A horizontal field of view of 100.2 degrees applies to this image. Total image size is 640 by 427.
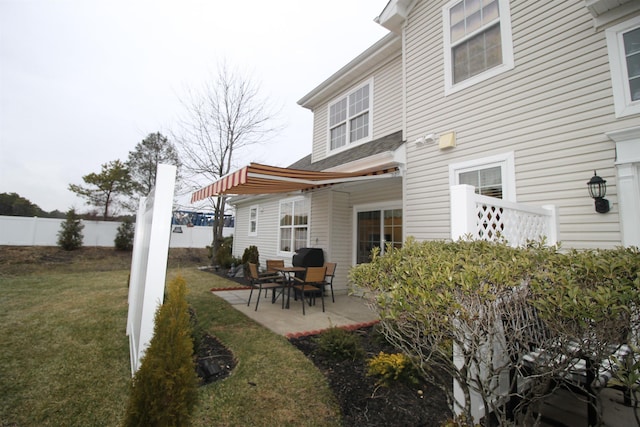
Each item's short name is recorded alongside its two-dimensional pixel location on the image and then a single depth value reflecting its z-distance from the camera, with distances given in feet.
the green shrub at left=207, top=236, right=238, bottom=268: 43.14
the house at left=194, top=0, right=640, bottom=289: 11.25
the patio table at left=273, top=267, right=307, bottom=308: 20.41
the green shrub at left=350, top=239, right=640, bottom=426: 4.83
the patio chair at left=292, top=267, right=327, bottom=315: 19.84
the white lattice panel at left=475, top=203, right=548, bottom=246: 9.34
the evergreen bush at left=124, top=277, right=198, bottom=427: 5.40
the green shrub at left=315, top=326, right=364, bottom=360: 11.93
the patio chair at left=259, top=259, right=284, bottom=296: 24.50
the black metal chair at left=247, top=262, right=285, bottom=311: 20.89
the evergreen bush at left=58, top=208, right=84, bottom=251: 50.52
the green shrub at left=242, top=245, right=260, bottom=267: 39.27
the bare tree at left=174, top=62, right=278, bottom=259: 45.68
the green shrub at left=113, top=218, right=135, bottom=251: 56.08
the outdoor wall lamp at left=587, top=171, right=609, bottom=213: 11.09
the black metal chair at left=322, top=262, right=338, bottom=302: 24.50
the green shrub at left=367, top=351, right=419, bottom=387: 9.91
